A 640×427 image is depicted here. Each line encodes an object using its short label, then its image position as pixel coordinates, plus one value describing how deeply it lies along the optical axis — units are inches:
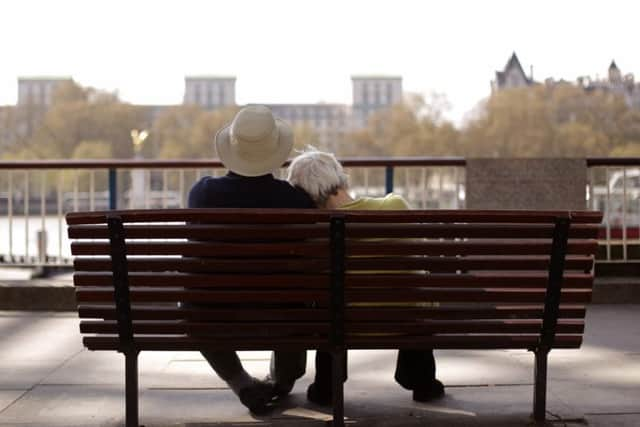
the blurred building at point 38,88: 5783.5
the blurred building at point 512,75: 6013.8
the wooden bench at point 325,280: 148.3
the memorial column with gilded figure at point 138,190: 416.3
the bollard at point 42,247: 373.7
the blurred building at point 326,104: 6387.8
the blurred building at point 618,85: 4948.3
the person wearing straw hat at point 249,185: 167.8
